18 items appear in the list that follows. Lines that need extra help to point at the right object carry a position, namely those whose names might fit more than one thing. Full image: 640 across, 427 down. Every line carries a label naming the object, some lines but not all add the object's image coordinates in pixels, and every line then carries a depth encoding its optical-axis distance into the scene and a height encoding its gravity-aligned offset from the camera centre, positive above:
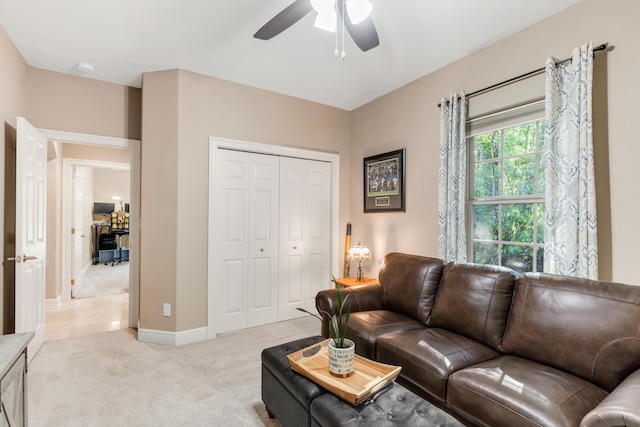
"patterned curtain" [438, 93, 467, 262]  2.80 +0.33
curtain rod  2.02 +1.09
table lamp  3.61 -0.44
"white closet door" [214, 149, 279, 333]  3.48 -0.27
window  2.49 +0.17
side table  3.48 -0.75
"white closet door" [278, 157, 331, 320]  3.93 -0.22
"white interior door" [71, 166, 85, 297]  4.84 -0.29
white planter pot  1.58 -0.74
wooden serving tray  1.45 -0.82
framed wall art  3.54 +0.42
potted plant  1.58 -0.71
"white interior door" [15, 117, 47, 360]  2.52 -0.13
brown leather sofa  1.39 -0.77
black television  8.55 +0.23
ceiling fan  1.72 +1.16
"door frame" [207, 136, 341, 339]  3.37 +0.48
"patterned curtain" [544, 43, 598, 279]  2.00 +0.30
